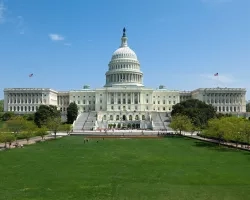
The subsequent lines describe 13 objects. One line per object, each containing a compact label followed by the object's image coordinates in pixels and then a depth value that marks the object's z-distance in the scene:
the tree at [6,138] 44.41
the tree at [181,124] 69.62
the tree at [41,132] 58.93
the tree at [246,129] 44.75
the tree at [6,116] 114.53
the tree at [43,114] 91.38
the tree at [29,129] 53.56
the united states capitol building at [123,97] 128.62
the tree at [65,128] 73.06
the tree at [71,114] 108.56
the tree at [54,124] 67.50
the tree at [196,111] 85.62
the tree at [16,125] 60.31
